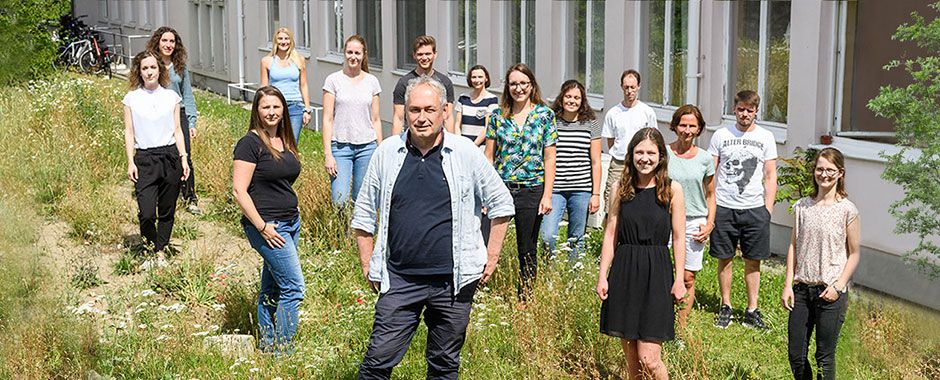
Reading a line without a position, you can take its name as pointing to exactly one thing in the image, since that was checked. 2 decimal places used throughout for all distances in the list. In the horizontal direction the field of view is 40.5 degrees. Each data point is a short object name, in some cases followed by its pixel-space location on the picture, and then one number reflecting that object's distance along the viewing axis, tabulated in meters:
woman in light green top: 7.84
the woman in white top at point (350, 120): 9.91
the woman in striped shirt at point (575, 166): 8.64
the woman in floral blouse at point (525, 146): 8.23
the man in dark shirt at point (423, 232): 5.80
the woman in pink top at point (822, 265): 6.40
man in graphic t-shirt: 8.54
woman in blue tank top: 11.82
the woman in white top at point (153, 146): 9.43
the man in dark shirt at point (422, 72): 9.55
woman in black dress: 6.24
